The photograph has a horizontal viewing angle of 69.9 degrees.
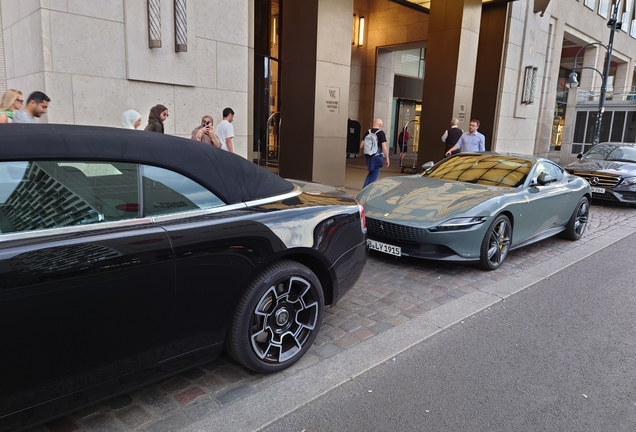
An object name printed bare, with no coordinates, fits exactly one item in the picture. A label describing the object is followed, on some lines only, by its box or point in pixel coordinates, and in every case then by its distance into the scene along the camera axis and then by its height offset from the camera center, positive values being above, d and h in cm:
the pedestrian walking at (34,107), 559 +11
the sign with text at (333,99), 1142 +72
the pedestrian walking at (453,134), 1205 -2
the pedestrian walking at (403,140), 1958 -38
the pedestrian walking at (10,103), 539 +14
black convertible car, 206 -75
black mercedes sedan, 1098 -79
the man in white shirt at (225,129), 795 -9
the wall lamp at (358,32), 2244 +474
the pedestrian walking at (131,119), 672 +1
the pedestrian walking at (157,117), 664 +6
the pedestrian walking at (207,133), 721 -16
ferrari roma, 532 -93
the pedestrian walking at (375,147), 979 -36
